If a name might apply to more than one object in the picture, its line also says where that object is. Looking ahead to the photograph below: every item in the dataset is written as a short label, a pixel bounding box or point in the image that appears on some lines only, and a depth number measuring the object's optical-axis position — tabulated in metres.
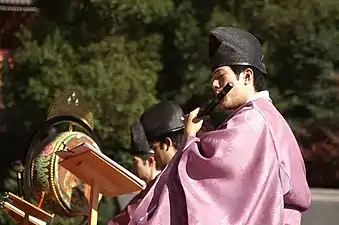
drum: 9.73
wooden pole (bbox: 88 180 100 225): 7.90
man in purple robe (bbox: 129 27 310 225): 5.76
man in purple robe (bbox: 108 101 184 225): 8.05
